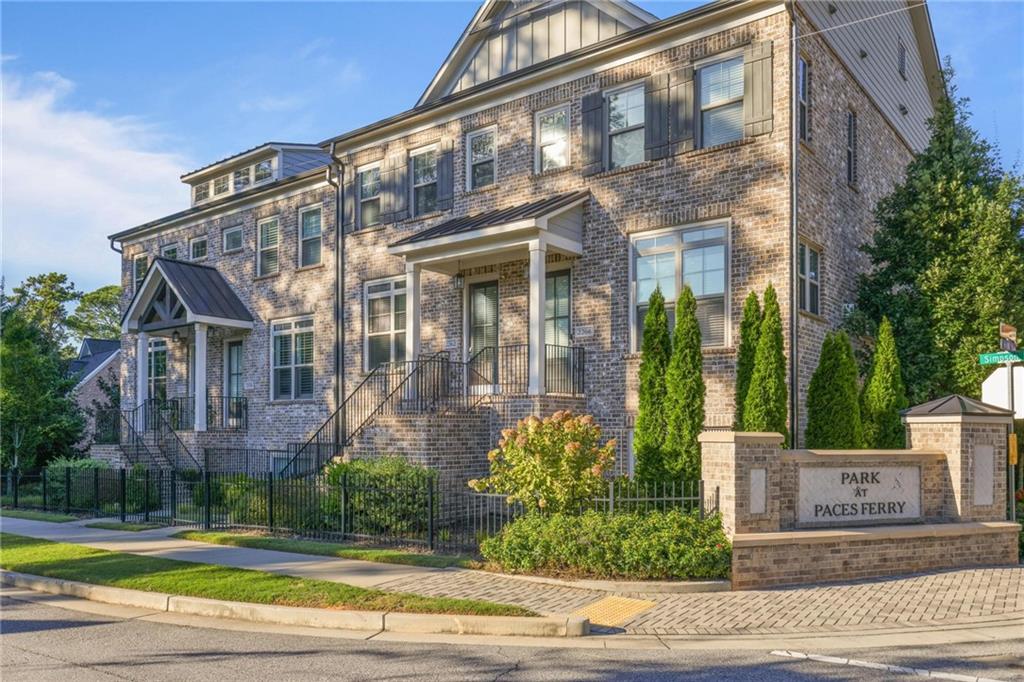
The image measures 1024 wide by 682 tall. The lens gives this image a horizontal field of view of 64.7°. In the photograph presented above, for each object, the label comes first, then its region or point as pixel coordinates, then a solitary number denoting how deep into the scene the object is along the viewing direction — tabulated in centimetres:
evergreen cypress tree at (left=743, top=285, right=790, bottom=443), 1241
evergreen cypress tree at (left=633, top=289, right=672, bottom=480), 1242
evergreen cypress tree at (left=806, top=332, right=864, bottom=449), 1301
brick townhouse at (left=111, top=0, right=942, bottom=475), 1397
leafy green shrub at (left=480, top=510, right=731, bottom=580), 958
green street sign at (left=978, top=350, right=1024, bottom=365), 1091
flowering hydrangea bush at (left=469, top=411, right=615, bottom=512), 1088
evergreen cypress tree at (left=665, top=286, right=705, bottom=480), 1216
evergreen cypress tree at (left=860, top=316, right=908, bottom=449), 1350
